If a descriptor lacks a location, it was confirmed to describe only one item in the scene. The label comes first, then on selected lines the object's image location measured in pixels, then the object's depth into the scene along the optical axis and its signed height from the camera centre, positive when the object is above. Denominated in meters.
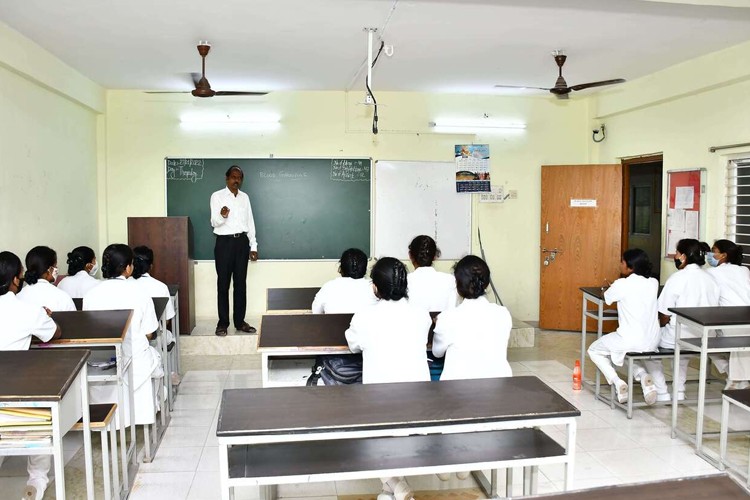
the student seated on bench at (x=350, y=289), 3.87 -0.45
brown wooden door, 6.92 -0.18
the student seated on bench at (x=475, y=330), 2.76 -0.51
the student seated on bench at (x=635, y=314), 4.20 -0.66
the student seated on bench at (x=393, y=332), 2.75 -0.52
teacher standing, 6.06 -0.26
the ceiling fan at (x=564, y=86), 4.86 +1.07
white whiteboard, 7.00 +0.13
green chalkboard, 6.73 +0.21
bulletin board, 5.48 +0.13
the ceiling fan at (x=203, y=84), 4.80 +1.09
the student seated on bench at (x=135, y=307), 3.37 -0.50
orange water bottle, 4.93 -1.29
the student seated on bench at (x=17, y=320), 2.63 -0.44
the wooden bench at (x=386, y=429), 1.96 -0.68
